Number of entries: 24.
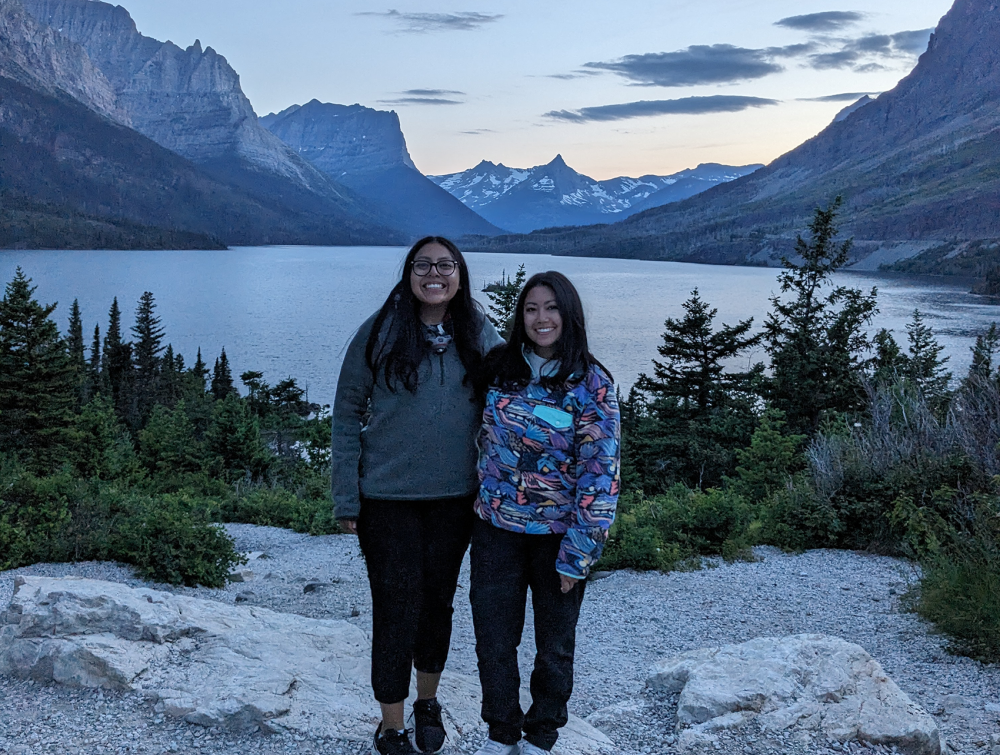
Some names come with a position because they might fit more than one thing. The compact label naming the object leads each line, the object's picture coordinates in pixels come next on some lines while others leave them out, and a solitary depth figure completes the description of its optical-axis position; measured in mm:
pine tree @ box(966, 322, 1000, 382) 8844
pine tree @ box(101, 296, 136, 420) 55781
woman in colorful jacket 3186
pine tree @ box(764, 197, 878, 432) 20734
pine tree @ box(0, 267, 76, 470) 25969
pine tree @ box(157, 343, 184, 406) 47559
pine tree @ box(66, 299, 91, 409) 50078
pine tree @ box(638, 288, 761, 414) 25094
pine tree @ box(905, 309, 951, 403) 15047
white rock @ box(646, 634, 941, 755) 3881
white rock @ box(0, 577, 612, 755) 3869
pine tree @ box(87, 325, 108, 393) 53356
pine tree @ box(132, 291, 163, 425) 55250
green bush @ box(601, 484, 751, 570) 8086
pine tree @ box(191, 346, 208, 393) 51459
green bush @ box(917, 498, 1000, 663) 5023
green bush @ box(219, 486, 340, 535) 10492
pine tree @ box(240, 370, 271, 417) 35812
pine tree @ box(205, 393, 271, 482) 19891
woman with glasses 3307
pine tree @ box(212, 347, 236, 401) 44844
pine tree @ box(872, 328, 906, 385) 22542
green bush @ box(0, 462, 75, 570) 6938
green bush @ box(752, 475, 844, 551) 8352
